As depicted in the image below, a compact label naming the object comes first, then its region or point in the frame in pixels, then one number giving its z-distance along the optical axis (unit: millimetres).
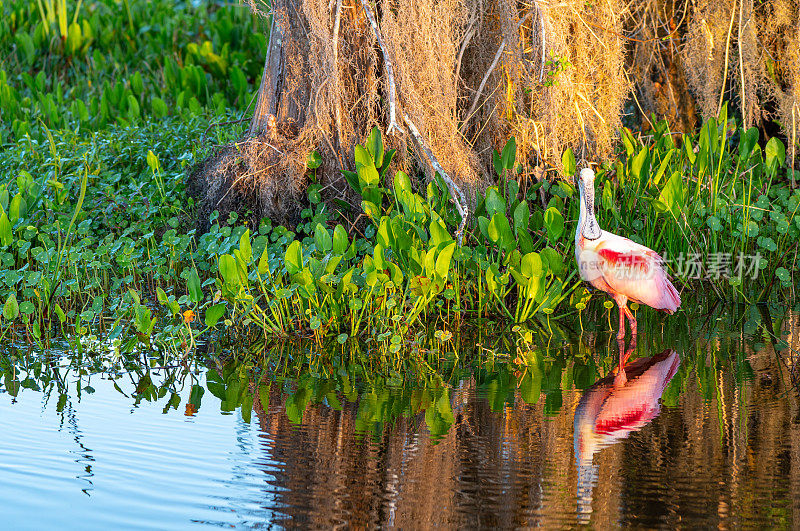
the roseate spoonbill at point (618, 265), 10555
